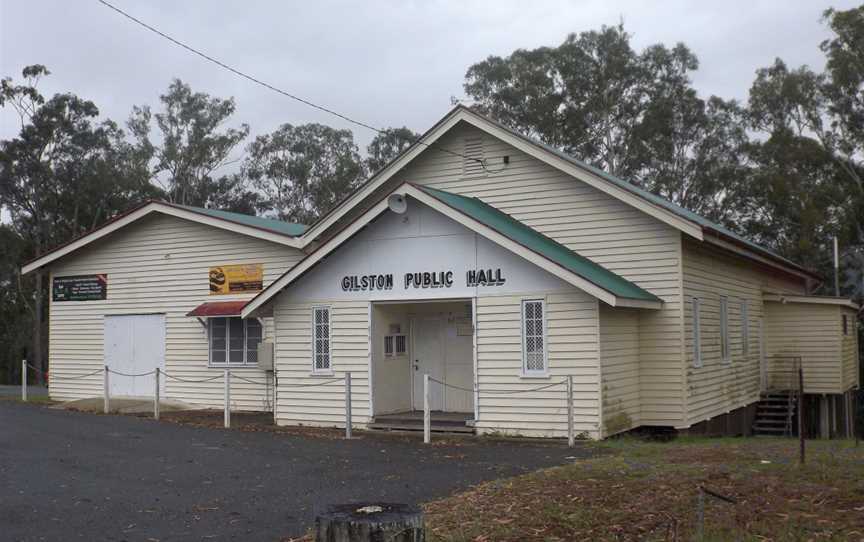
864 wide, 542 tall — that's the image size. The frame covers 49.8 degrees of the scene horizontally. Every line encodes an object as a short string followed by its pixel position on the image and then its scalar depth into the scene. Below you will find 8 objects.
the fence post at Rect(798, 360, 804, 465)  10.05
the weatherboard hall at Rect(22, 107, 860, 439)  16.23
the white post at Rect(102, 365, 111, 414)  21.16
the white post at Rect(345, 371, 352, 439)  16.62
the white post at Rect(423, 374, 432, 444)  15.54
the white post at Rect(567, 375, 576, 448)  15.12
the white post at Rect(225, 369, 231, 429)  18.30
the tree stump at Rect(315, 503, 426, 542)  6.00
